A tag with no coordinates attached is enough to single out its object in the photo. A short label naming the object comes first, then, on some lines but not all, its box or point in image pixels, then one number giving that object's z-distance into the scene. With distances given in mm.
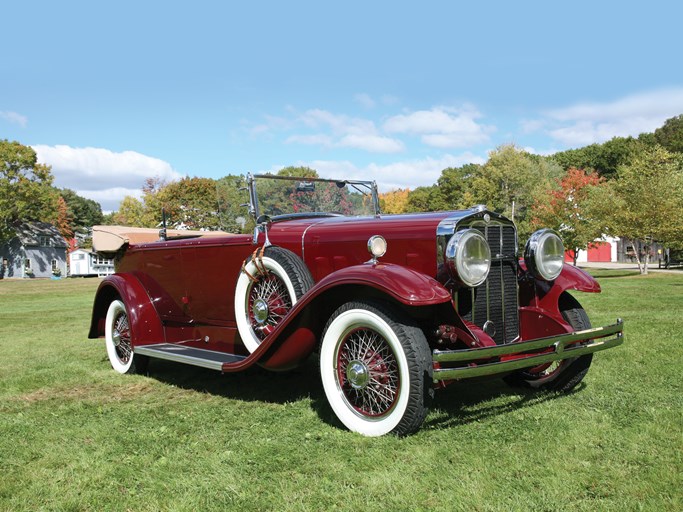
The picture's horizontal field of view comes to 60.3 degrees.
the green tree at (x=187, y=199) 37531
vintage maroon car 3848
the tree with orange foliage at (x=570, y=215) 28297
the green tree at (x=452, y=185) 55188
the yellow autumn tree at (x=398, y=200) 55656
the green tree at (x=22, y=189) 44500
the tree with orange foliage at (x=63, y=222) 67188
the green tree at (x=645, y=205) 25094
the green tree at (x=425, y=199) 58219
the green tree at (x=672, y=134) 48812
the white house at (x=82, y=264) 57906
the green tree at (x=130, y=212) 53262
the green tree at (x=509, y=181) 44656
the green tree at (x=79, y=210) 77688
